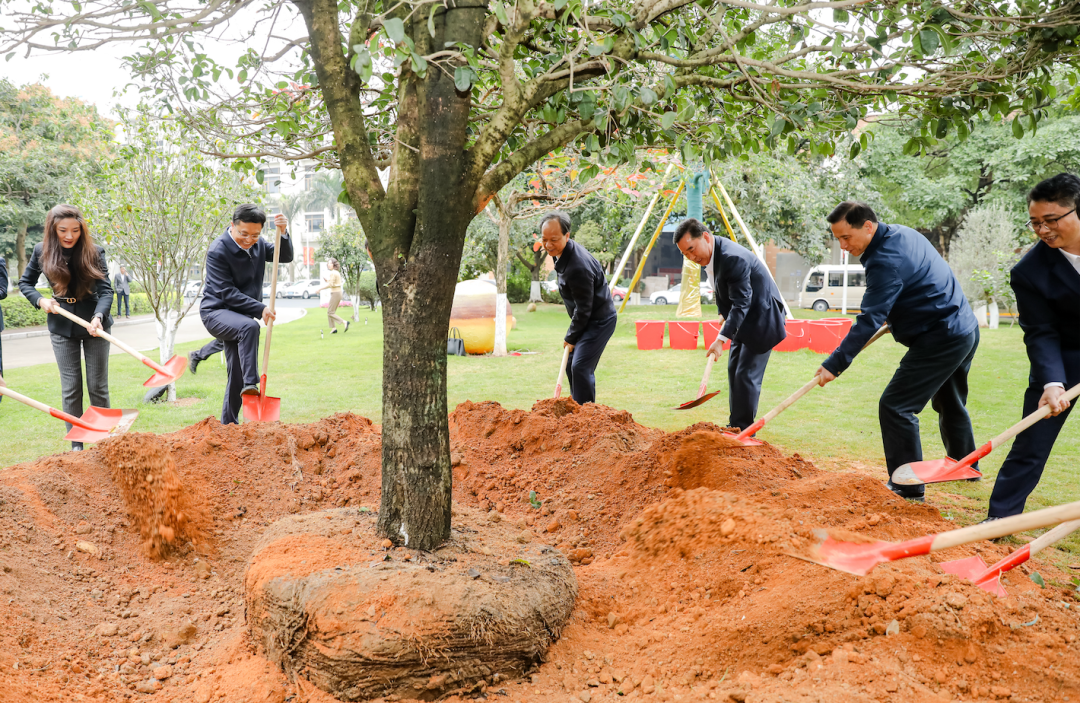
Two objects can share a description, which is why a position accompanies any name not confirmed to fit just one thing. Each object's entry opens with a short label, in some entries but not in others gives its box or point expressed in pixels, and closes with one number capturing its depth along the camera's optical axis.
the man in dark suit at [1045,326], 3.52
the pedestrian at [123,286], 20.86
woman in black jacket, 5.04
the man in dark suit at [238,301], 5.31
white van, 26.72
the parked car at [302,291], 47.44
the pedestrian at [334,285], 18.02
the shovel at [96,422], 4.73
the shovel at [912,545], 2.02
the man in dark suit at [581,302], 5.61
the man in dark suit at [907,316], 4.17
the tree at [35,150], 24.11
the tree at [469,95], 2.76
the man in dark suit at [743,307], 5.33
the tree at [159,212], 7.72
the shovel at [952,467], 3.41
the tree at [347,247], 25.05
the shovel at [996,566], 2.45
